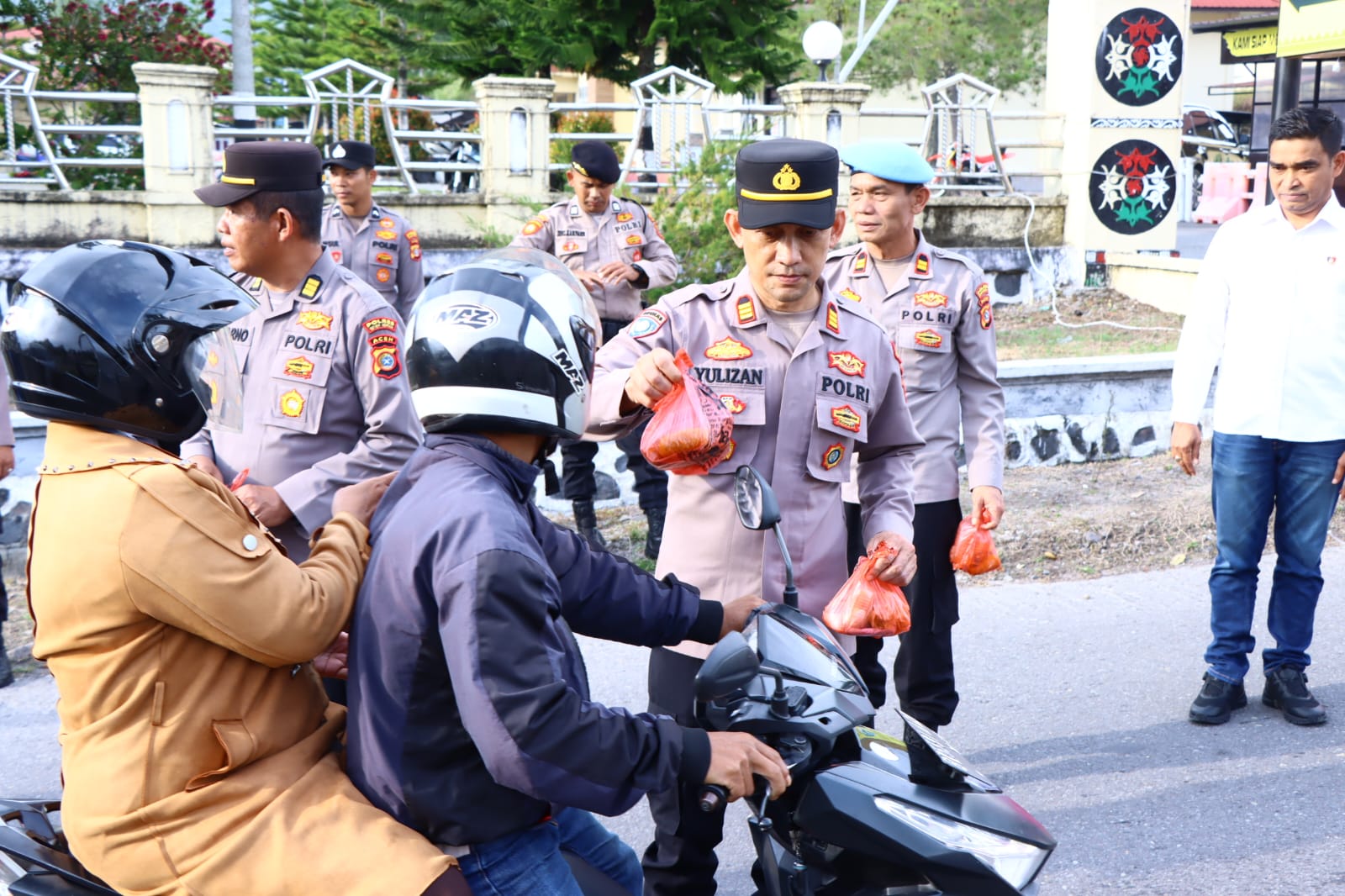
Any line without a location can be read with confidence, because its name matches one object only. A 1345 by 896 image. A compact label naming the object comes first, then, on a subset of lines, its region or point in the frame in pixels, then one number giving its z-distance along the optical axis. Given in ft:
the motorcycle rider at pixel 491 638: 6.37
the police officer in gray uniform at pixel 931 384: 14.10
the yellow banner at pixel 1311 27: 41.78
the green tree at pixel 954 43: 109.19
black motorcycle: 6.98
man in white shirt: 15.78
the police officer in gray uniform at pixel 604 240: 27.45
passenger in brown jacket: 6.52
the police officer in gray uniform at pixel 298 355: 11.94
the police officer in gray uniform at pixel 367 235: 26.71
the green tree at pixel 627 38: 65.36
